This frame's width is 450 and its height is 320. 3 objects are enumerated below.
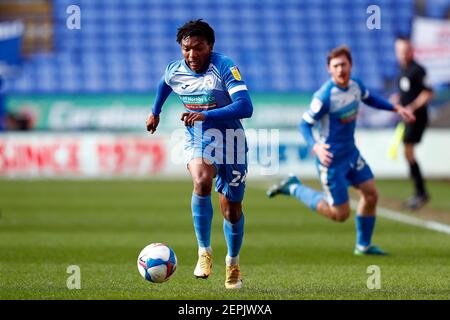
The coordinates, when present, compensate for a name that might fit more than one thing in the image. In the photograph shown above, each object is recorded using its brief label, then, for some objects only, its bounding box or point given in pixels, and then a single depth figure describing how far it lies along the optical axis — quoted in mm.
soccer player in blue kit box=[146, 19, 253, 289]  14047
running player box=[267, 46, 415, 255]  18641
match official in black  28797
